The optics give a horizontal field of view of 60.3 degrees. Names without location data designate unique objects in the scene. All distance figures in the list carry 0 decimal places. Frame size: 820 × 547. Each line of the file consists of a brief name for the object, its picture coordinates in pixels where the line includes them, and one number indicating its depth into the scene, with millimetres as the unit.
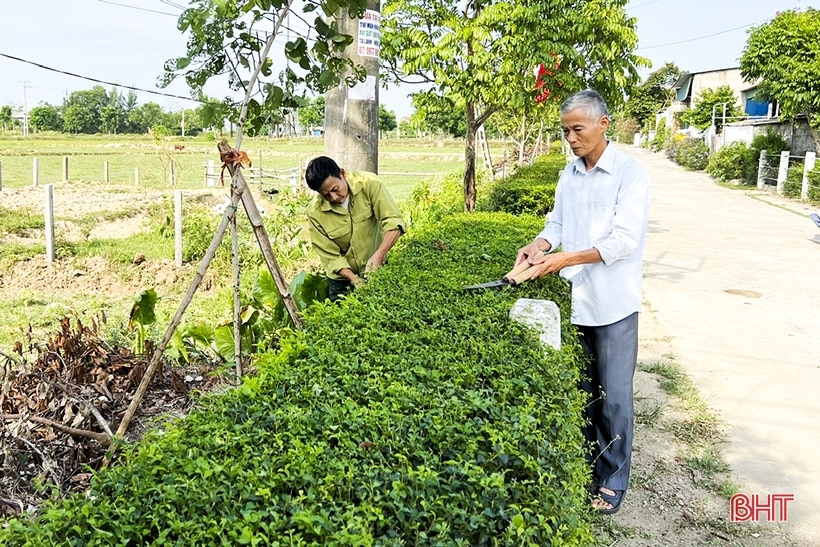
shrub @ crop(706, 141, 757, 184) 24406
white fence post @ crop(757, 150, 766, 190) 22828
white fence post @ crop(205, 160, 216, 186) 22594
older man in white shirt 2990
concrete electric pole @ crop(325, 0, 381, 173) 5051
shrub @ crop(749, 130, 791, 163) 23234
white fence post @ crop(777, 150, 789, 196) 20469
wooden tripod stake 2900
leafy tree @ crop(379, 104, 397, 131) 87725
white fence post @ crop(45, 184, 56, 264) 9203
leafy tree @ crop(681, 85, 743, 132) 42094
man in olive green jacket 4281
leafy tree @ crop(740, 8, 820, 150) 19438
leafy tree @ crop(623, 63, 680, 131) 67250
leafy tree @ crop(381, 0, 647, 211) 7785
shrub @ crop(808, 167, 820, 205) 17594
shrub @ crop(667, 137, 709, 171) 32906
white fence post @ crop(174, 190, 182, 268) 9180
